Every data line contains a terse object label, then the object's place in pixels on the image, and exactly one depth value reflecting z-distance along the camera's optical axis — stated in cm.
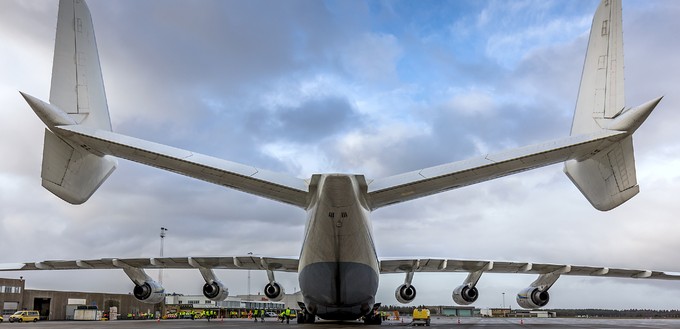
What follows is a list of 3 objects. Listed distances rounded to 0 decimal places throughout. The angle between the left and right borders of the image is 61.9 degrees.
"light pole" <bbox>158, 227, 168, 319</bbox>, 5251
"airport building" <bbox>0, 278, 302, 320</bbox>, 4728
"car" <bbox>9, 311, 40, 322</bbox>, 3853
